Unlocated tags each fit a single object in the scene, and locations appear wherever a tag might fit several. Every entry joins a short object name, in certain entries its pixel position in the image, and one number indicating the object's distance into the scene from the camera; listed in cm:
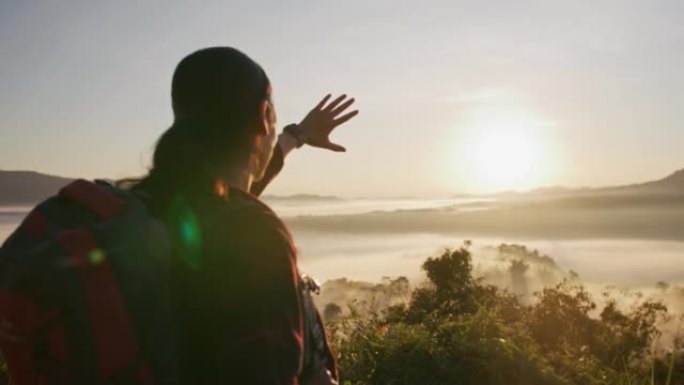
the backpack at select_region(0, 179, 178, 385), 169
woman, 168
